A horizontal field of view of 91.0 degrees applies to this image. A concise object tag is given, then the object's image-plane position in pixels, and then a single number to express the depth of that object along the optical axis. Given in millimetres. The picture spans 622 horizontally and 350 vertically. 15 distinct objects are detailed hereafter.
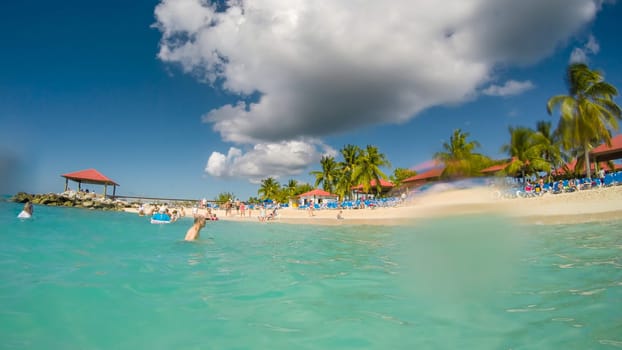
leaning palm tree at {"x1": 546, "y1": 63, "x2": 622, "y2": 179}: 23703
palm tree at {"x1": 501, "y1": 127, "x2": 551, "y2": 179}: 28859
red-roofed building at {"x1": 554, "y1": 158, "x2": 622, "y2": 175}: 35938
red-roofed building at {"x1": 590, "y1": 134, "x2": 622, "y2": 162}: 26223
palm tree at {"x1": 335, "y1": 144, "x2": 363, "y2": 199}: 45541
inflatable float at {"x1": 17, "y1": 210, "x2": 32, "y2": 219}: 18031
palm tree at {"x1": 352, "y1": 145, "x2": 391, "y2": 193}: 41812
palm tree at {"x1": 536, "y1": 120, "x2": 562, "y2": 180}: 32397
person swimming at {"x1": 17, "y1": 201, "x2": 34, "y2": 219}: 18031
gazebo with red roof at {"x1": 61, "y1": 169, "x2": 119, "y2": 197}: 45156
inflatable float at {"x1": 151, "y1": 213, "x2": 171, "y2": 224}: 22948
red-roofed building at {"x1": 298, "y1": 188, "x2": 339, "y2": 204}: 54156
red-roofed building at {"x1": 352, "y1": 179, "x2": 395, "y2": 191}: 43638
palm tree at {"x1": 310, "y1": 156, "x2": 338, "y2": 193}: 52344
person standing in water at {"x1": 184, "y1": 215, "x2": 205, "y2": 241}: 10458
